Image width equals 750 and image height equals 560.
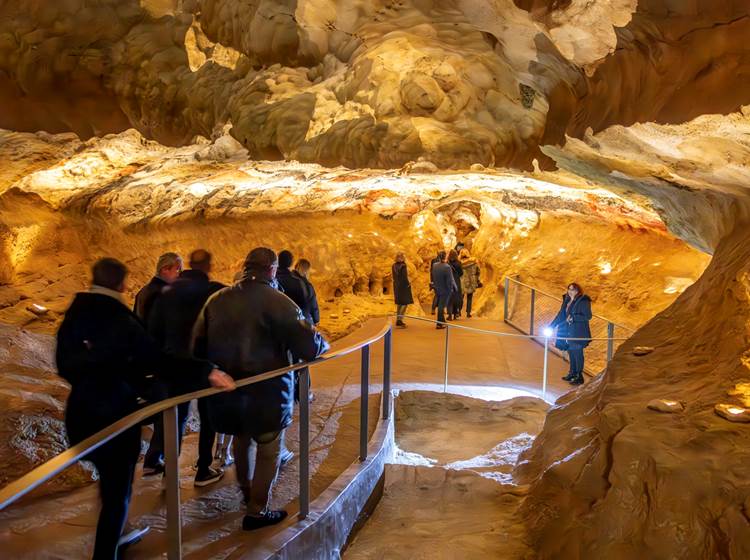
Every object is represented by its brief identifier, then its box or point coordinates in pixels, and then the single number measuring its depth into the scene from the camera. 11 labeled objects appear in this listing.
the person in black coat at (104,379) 2.31
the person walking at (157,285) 3.42
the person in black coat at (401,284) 10.70
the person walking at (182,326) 3.31
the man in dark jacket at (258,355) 2.80
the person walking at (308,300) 4.85
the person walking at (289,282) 4.76
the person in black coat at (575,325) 7.70
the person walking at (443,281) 10.17
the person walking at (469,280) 12.75
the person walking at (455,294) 11.43
